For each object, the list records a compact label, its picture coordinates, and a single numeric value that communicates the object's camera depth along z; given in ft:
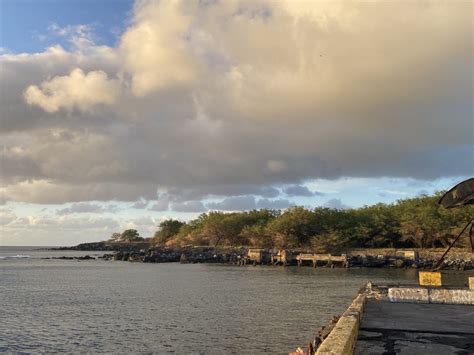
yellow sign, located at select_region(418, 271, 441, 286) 49.26
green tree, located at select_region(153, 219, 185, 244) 505.66
